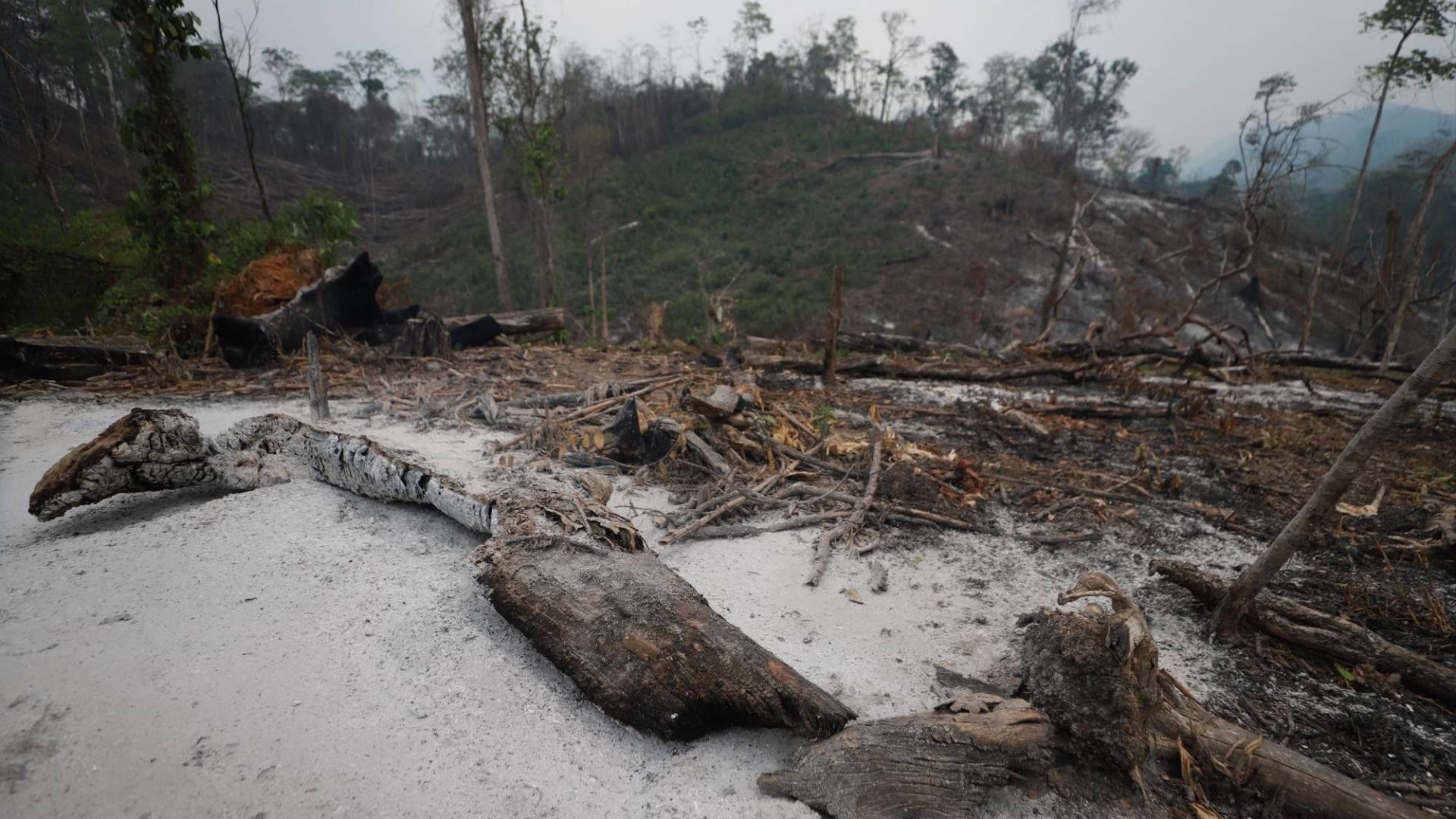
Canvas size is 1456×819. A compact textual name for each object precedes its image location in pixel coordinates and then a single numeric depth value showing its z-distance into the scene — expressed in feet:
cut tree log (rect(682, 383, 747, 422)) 13.92
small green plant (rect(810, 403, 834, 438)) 15.07
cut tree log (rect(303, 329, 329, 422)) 13.84
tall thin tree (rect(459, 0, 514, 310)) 38.73
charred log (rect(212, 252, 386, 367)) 20.40
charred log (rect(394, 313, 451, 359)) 22.67
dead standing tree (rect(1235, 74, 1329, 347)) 30.86
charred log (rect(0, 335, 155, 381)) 16.71
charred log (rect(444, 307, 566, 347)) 26.68
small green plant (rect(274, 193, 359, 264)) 26.11
